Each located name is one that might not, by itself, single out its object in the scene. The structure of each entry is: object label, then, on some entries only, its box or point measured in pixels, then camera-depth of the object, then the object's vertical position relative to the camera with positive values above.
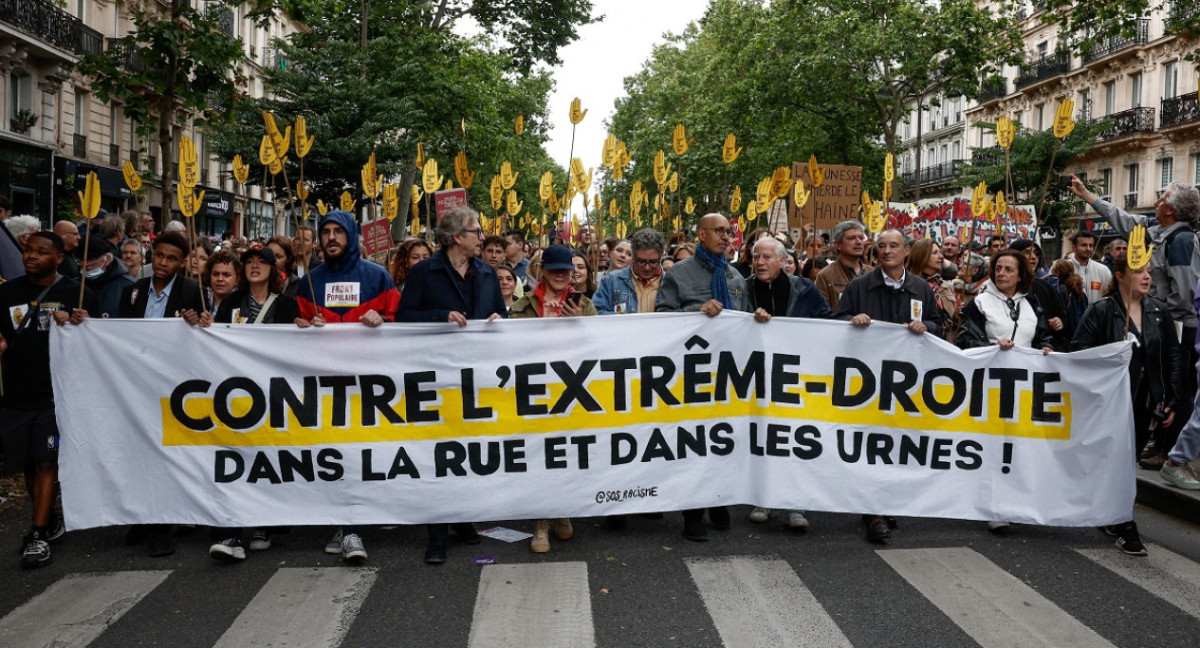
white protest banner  5.94 -0.73
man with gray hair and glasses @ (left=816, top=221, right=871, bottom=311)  7.63 +0.28
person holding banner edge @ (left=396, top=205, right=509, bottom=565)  6.18 +0.06
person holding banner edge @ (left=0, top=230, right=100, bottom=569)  5.87 -0.49
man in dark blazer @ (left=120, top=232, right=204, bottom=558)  6.48 -0.01
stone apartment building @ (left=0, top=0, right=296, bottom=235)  27.25 +5.04
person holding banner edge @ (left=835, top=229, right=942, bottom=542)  6.61 +0.05
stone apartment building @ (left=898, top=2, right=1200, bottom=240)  37.16 +8.19
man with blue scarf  6.57 +0.11
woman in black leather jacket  7.43 -0.19
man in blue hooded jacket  6.11 +0.02
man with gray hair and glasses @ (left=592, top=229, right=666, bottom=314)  6.89 +0.10
